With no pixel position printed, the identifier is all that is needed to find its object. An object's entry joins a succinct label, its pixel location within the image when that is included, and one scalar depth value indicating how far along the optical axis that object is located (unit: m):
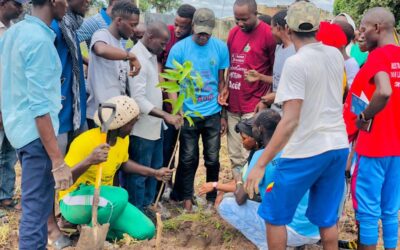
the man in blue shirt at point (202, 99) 4.65
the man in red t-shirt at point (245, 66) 4.76
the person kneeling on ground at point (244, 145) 3.84
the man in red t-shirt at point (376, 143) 3.46
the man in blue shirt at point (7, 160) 4.47
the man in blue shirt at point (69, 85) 3.63
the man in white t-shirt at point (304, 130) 2.84
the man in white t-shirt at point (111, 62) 4.04
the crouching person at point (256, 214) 3.56
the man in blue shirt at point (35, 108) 2.74
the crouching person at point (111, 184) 3.65
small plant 3.97
